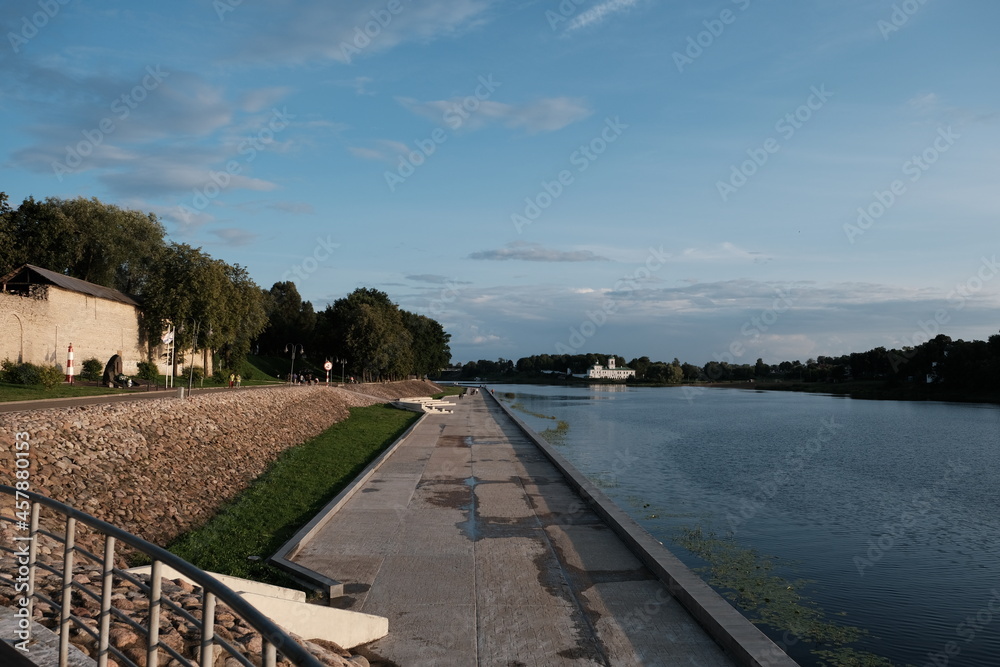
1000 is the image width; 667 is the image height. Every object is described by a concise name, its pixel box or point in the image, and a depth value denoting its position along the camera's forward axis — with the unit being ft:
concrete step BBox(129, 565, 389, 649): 19.75
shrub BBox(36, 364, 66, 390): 70.38
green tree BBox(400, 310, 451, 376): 317.42
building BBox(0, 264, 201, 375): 95.96
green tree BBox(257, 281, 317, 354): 311.06
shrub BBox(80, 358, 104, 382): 108.99
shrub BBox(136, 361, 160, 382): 123.85
